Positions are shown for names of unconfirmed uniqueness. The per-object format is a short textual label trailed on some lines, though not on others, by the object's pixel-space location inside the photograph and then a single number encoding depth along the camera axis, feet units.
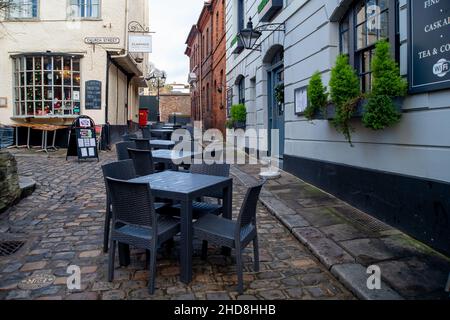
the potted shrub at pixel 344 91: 15.85
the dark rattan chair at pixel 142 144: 22.90
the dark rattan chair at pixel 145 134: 35.94
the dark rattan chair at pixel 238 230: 9.89
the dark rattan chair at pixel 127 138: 27.45
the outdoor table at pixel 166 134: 38.45
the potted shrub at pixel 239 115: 41.16
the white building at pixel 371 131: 12.17
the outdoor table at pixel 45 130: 40.42
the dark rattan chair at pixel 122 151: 18.31
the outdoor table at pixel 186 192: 10.34
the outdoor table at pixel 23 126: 42.43
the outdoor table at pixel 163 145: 26.55
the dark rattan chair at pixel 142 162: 17.19
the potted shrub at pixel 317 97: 19.19
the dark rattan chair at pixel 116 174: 12.22
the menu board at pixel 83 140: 33.92
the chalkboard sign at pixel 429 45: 11.64
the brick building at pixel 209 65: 58.75
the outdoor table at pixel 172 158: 18.52
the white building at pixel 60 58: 42.45
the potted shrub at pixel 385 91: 13.56
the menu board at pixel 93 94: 43.19
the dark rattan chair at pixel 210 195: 12.56
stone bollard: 17.15
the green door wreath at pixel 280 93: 29.45
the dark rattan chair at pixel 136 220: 9.61
